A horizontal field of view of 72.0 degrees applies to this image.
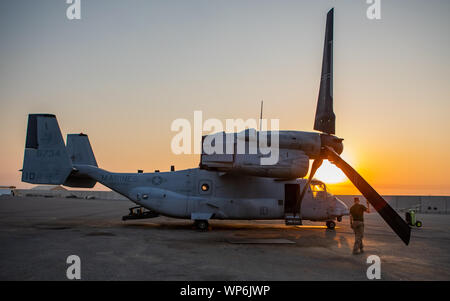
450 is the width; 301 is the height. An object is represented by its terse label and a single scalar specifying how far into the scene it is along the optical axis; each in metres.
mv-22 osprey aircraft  15.30
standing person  9.78
